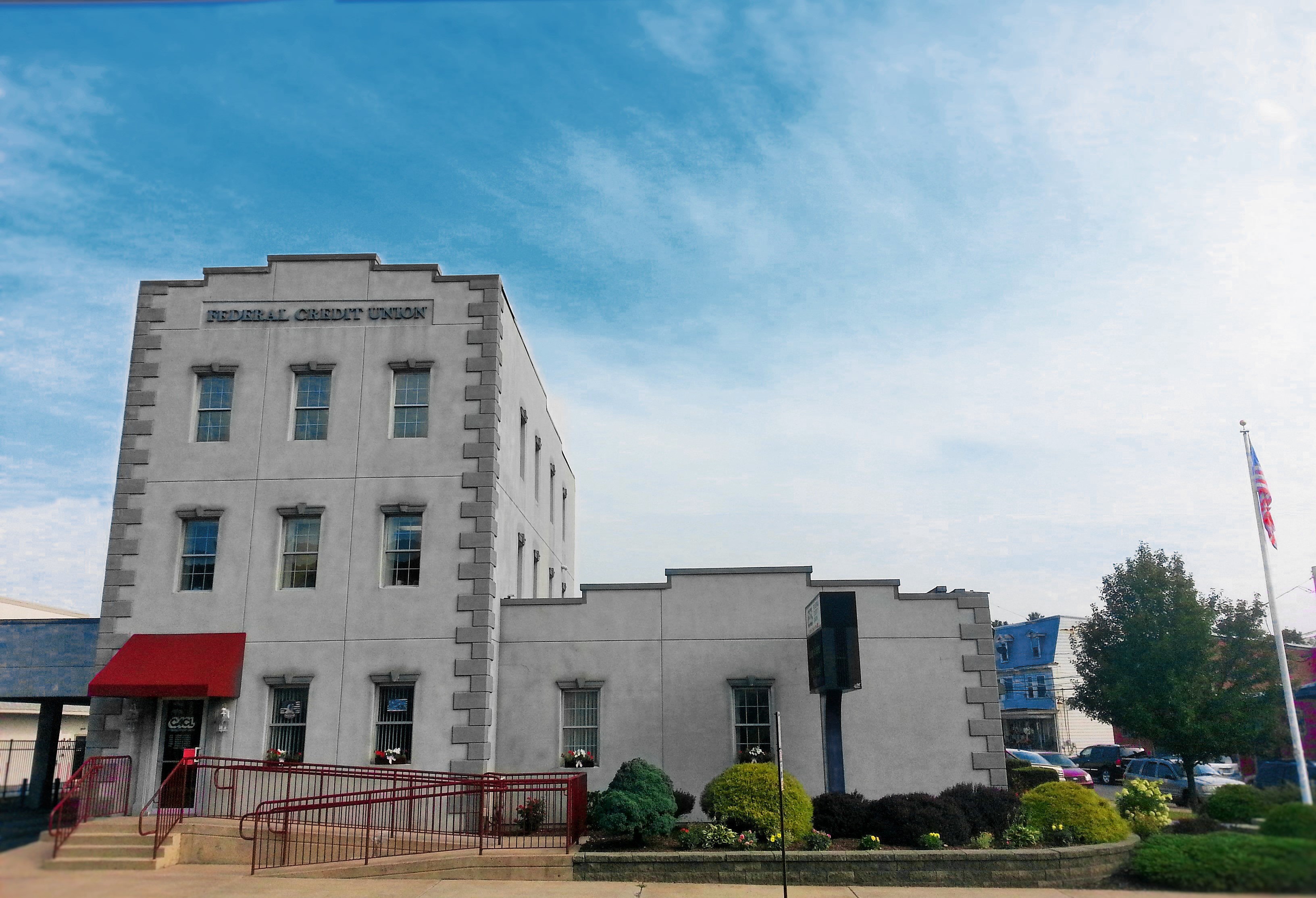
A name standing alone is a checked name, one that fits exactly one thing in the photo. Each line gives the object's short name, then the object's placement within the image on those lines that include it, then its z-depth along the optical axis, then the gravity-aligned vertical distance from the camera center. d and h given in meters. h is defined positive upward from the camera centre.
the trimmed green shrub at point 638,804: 16.53 -1.43
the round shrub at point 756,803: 16.61 -1.45
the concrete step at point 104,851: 16.36 -2.04
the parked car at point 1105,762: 42.22 -2.15
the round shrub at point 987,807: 17.33 -1.64
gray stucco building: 19.81 +2.37
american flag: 21.78 +4.58
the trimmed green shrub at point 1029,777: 27.95 -1.84
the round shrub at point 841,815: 17.23 -1.72
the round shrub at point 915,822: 16.56 -1.78
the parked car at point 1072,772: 35.03 -2.14
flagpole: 21.42 +1.74
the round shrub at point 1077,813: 16.56 -1.69
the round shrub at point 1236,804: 16.05 -1.57
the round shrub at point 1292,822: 7.64 -0.98
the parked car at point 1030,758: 35.91 -1.66
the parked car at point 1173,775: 32.28 -2.26
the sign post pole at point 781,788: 13.41 -0.95
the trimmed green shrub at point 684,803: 19.38 -1.65
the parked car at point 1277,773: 20.67 -1.40
